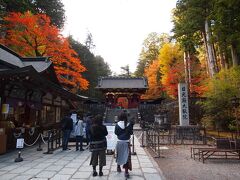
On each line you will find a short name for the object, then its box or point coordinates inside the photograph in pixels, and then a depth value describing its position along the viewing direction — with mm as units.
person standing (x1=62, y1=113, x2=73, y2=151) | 9995
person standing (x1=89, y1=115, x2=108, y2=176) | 5961
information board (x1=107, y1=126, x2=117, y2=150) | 8609
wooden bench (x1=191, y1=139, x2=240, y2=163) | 8719
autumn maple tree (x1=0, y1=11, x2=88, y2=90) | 20484
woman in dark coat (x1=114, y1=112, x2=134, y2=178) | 5895
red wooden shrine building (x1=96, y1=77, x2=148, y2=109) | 30469
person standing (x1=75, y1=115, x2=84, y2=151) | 10238
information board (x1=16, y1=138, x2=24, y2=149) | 7774
